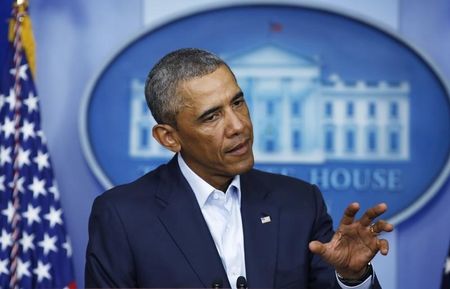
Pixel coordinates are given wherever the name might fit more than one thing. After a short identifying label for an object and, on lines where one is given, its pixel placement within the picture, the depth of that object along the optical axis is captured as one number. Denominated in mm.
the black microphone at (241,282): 4512
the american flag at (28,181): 7359
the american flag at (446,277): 6086
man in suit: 4863
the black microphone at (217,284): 4574
